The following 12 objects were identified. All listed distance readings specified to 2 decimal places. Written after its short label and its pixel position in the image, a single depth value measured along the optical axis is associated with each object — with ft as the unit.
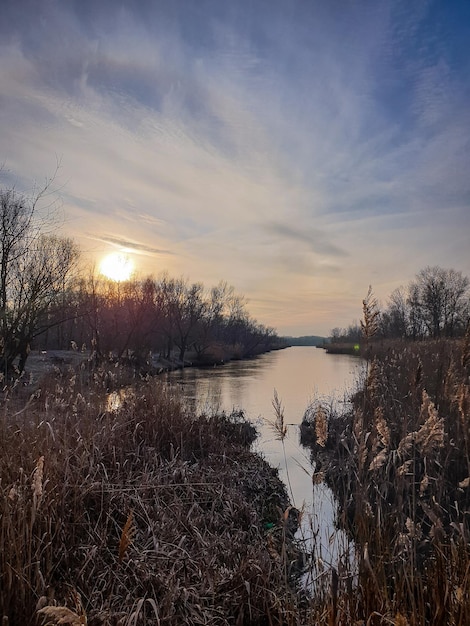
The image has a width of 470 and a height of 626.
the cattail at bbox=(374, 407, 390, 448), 8.80
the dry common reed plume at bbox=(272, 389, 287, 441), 9.90
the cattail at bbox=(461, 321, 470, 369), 9.00
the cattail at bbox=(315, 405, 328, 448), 9.10
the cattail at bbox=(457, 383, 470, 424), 8.52
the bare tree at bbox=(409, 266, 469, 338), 154.10
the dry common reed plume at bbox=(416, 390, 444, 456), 7.77
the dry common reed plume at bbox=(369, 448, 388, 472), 8.21
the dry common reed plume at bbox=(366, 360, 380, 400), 8.70
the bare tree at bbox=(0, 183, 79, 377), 46.63
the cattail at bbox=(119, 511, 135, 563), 5.38
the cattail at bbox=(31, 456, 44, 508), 7.07
